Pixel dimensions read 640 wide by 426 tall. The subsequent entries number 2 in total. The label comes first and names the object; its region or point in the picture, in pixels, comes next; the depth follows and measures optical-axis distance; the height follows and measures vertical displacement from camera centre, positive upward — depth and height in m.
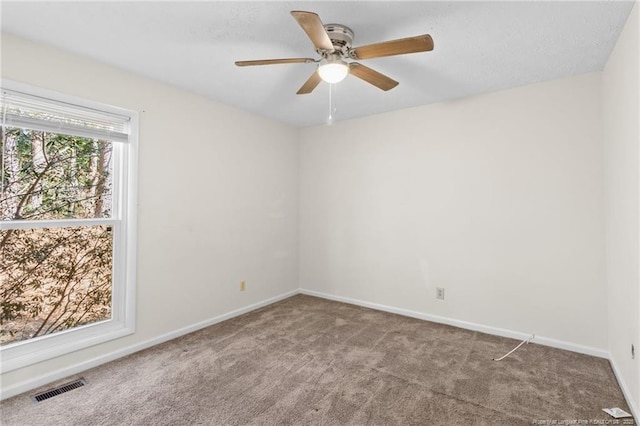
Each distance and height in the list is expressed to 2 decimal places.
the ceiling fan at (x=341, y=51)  1.60 +0.98
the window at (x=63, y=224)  2.20 -0.05
